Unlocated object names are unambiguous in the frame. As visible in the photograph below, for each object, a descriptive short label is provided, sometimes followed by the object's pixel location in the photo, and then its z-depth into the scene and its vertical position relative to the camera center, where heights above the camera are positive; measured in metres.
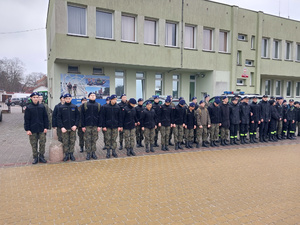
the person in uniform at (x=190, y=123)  9.39 -1.08
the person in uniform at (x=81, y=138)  8.66 -1.56
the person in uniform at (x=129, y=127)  8.13 -1.08
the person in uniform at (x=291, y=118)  12.06 -1.07
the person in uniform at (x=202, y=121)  9.52 -1.01
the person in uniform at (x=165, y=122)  9.02 -0.99
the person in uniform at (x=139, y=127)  9.28 -1.30
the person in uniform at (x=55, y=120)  7.77 -0.83
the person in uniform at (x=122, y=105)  8.90 -0.36
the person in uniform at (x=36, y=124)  7.00 -0.86
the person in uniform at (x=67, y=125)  7.45 -0.94
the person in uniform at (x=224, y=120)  10.02 -0.99
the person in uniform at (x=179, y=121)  9.16 -0.96
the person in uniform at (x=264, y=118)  10.98 -0.98
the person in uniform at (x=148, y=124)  8.76 -1.04
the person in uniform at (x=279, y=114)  11.62 -0.84
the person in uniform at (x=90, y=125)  7.68 -0.96
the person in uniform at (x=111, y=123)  7.86 -0.91
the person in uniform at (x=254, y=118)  10.66 -0.98
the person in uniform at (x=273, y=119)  11.23 -1.05
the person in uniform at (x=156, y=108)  9.23 -0.48
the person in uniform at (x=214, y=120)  9.86 -0.98
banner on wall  15.56 +0.65
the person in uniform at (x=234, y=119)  10.16 -0.96
